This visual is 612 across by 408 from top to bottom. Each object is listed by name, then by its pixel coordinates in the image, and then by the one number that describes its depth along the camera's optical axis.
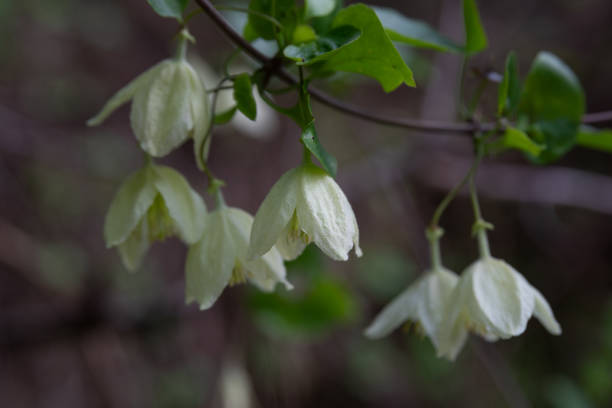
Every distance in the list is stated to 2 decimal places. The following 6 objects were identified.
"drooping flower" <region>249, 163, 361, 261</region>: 0.47
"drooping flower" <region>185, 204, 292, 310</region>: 0.48
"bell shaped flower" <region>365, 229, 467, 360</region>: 0.51
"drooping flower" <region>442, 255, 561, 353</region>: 0.49
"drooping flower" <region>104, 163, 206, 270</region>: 0.49
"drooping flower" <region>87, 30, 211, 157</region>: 0.48
